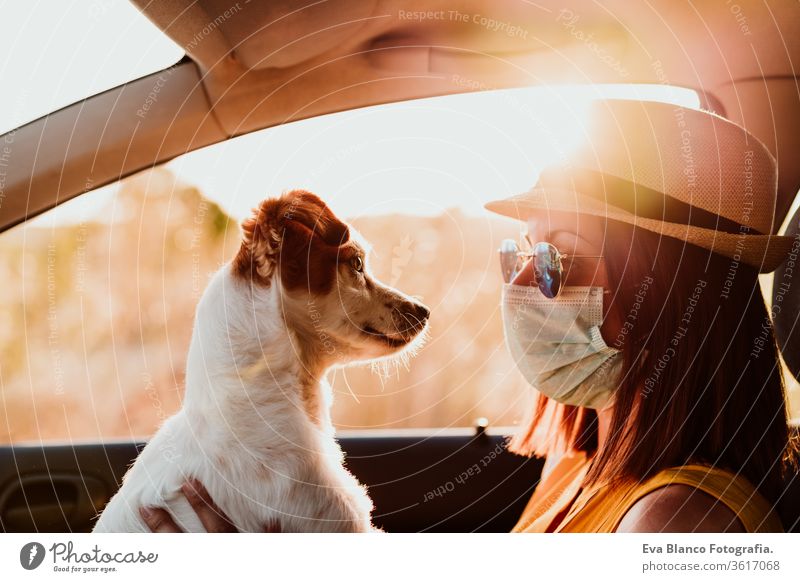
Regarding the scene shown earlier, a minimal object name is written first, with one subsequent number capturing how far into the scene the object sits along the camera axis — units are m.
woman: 0.54
